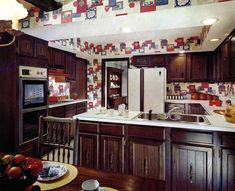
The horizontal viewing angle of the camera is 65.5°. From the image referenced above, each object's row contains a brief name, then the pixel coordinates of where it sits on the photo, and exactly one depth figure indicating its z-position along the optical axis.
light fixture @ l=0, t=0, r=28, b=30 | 1.22
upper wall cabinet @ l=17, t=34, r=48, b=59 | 2.66
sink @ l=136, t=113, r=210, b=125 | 2.38
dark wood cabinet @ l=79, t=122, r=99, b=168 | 2.43
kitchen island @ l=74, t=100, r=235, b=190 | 1.91
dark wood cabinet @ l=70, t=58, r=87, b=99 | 5.15
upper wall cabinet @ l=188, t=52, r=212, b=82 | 4.51
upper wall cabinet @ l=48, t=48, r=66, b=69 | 3.93
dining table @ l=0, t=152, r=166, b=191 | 1.01
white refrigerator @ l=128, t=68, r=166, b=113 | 4.33
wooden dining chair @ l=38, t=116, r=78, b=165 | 1.49
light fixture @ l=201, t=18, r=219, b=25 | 2.17
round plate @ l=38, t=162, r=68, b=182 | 1.08
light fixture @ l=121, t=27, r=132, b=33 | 2.49
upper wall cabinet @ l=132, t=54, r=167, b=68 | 4.83
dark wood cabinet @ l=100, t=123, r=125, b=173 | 2.31
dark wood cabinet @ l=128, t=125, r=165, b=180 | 2.13
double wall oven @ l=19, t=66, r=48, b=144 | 2.68
